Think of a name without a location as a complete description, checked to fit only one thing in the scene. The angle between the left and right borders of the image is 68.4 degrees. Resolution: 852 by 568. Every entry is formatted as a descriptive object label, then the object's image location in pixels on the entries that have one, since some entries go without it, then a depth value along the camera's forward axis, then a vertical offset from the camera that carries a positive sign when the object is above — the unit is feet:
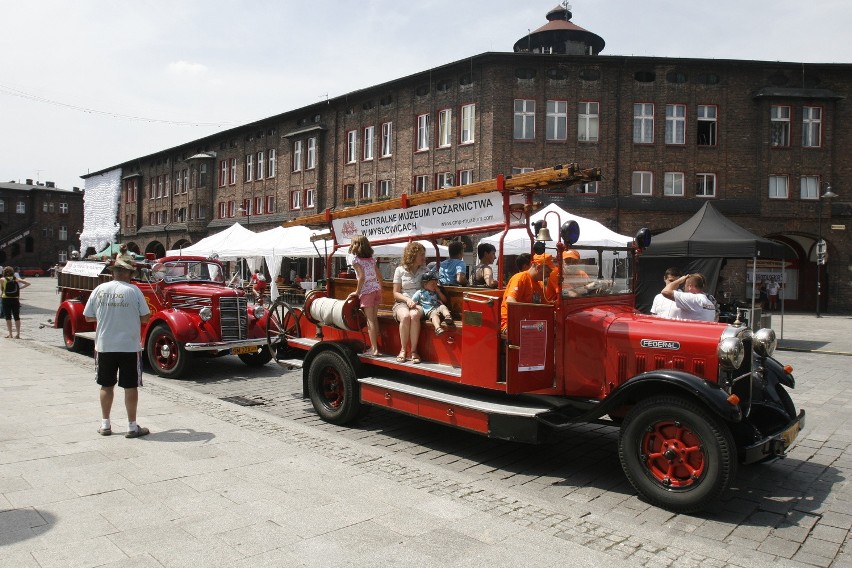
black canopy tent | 45.34 +2.99
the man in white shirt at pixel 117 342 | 20.49 -2.05
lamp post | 77.61 +5.14
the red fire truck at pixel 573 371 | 15.19 -2.43
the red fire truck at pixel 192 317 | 33.04 -1.92
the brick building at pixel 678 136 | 94.27 +23.31
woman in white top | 21.59 -0.30
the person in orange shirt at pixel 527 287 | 18.30 -0.03
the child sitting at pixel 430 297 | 21.30 -0.43
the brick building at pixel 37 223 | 272.72 +25.10
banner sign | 19.80 +2.34
